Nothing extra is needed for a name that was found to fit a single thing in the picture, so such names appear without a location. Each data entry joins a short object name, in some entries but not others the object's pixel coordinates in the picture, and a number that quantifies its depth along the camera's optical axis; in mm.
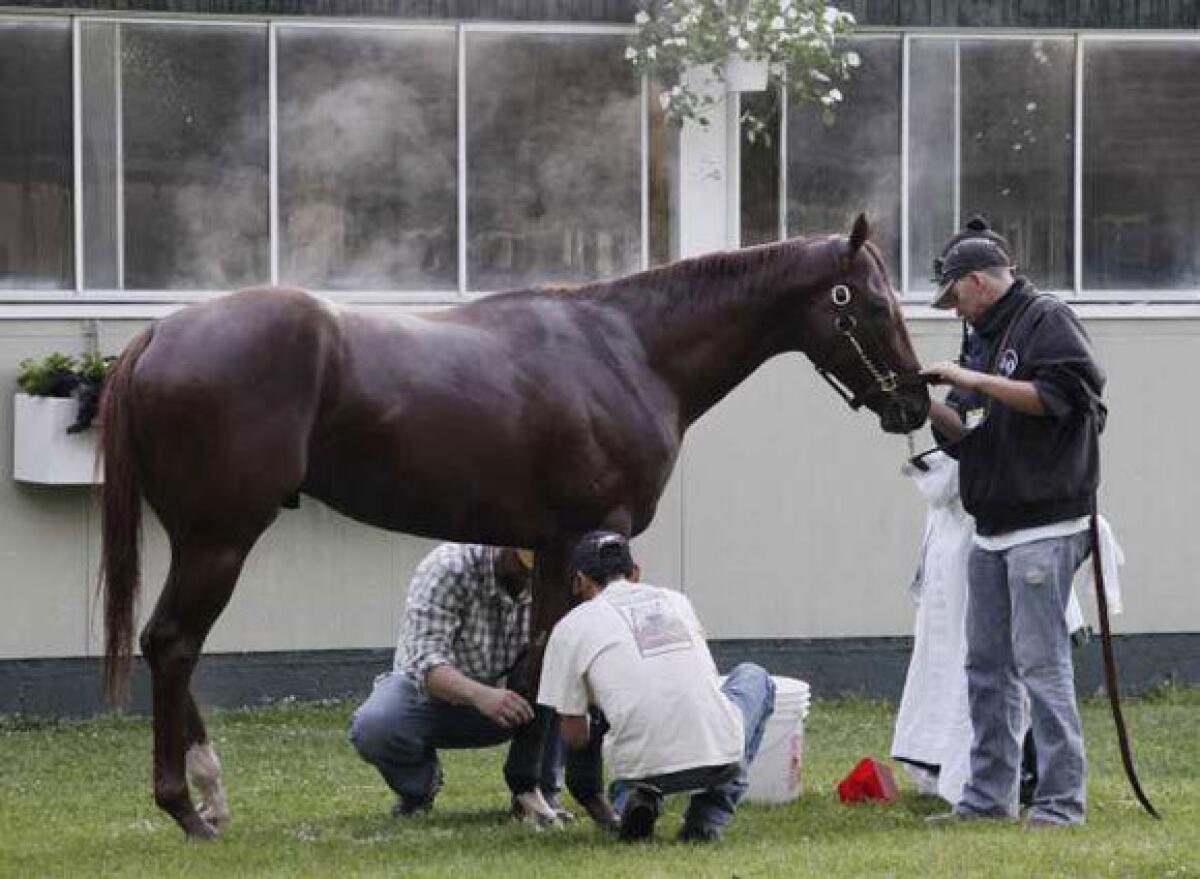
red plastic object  19324
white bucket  18917
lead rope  17396
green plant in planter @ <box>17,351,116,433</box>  24505
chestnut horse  16206
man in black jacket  17020
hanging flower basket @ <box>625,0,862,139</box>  25876
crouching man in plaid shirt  17532
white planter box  24626
